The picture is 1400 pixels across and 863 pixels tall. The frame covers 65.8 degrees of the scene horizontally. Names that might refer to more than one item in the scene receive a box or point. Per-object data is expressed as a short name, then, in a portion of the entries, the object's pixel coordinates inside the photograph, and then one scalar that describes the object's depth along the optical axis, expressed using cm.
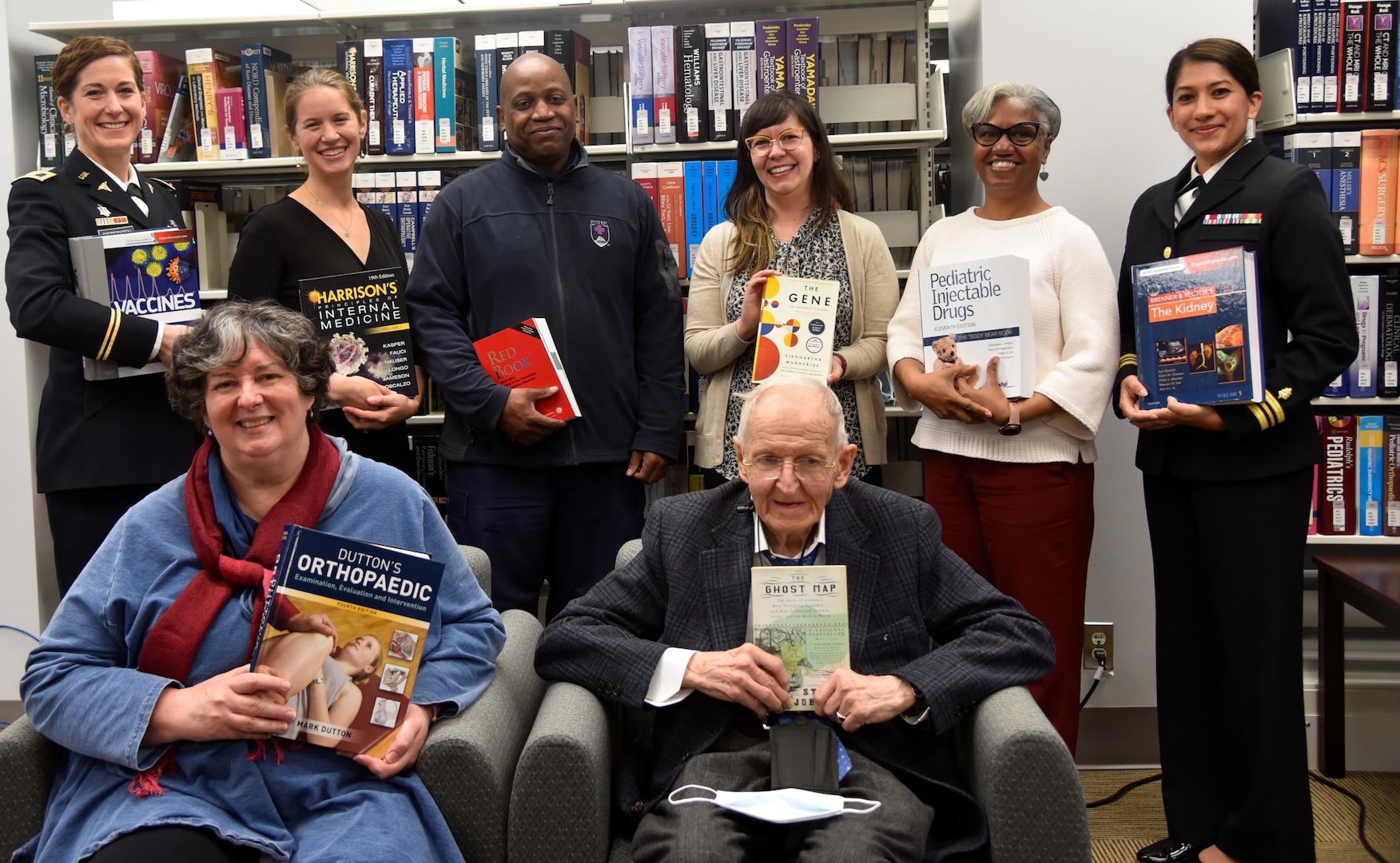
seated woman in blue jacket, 166
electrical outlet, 325
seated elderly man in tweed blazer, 183
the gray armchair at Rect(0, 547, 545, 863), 172
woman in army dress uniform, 262
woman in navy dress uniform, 236
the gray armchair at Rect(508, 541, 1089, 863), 169
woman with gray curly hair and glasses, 266
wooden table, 268
